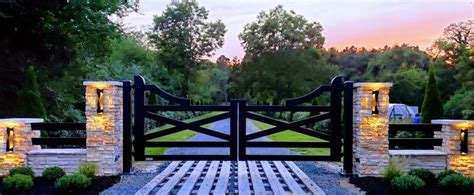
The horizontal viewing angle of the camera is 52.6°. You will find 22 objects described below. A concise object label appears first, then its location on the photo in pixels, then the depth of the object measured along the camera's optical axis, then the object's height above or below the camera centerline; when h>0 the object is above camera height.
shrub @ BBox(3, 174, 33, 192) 6.12 -1.12
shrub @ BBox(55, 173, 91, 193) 6.12 -1.11
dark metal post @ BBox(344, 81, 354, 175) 8.02 -0.48
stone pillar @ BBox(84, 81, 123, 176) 7.76 -0.50
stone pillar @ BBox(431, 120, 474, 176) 7.64 -0.80
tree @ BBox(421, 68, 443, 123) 11.73 -0.15
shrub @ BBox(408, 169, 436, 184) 6.71 -1.09
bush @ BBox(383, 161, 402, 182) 6.90 -1.10
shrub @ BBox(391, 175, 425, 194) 6.05 -1.10
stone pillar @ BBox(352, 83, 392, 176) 7.66 -0.53
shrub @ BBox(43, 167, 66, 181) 6.83 -1.10
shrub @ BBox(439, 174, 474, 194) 6.04 -1.11
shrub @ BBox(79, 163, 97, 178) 6.93 -1.08
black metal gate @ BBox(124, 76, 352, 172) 7.99 -0.44
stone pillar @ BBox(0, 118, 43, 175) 7.75 -0.80
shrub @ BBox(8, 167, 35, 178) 6.85 -1.07
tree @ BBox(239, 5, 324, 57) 38.53 +5.21
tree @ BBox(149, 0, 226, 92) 37.50 +4.98
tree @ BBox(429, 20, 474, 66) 28.50 +3.53
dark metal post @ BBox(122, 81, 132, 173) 8.12 -0.41
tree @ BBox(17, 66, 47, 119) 10.77 -0.14
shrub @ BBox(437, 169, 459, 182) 6.61 -1.06
